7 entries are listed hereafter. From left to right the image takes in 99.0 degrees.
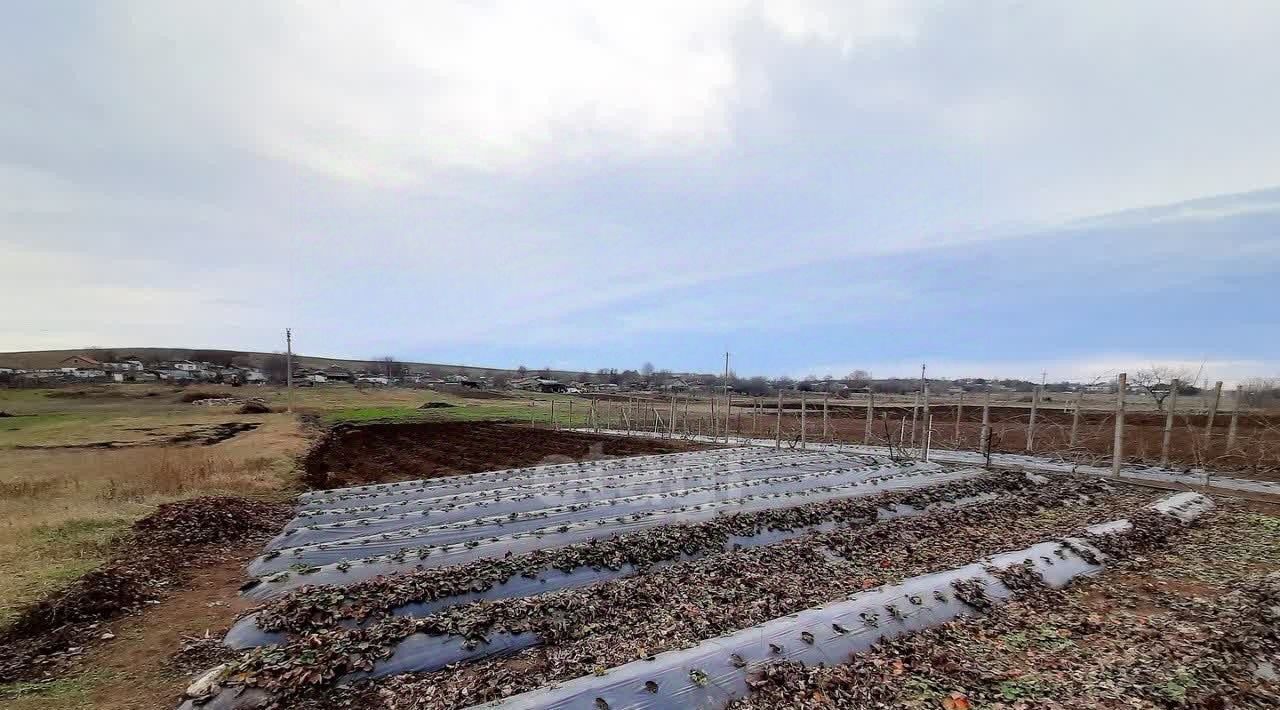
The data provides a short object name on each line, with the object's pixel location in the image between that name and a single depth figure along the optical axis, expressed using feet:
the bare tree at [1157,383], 87.95
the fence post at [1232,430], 51.41
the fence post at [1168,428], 51.67
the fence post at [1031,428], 62.28
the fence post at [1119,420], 46.37
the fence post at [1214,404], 51.48
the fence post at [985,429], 59.84
